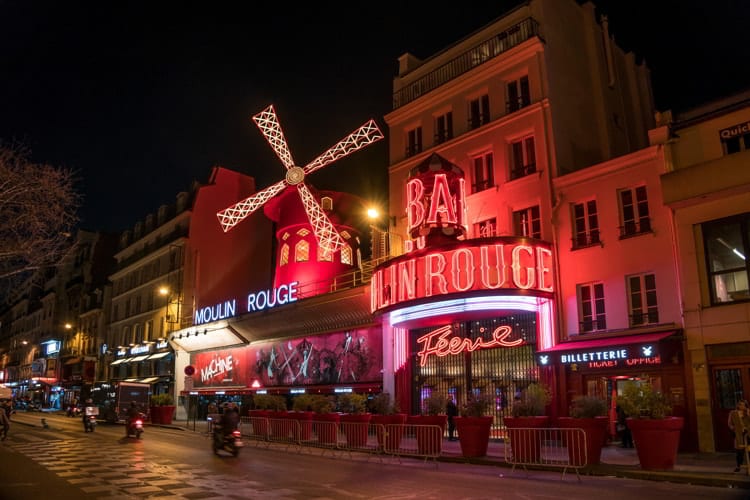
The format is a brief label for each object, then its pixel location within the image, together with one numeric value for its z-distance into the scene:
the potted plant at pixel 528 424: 12.84
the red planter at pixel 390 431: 15.58
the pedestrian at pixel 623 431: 16.48
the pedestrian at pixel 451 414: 19.78
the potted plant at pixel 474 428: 14.46
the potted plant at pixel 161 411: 31.98
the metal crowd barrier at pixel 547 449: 12.10
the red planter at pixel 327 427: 17.28
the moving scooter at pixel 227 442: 15.70
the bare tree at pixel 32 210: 14.49
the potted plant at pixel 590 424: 12.41
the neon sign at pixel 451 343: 20.08
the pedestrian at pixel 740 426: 11.81
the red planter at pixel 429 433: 14.33
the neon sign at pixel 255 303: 29.03
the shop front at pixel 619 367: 15.49
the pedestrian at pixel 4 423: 20.27
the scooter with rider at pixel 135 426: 21.50
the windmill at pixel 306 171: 30.00
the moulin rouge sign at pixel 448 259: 18.23
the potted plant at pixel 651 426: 11.85
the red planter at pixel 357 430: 16.73
